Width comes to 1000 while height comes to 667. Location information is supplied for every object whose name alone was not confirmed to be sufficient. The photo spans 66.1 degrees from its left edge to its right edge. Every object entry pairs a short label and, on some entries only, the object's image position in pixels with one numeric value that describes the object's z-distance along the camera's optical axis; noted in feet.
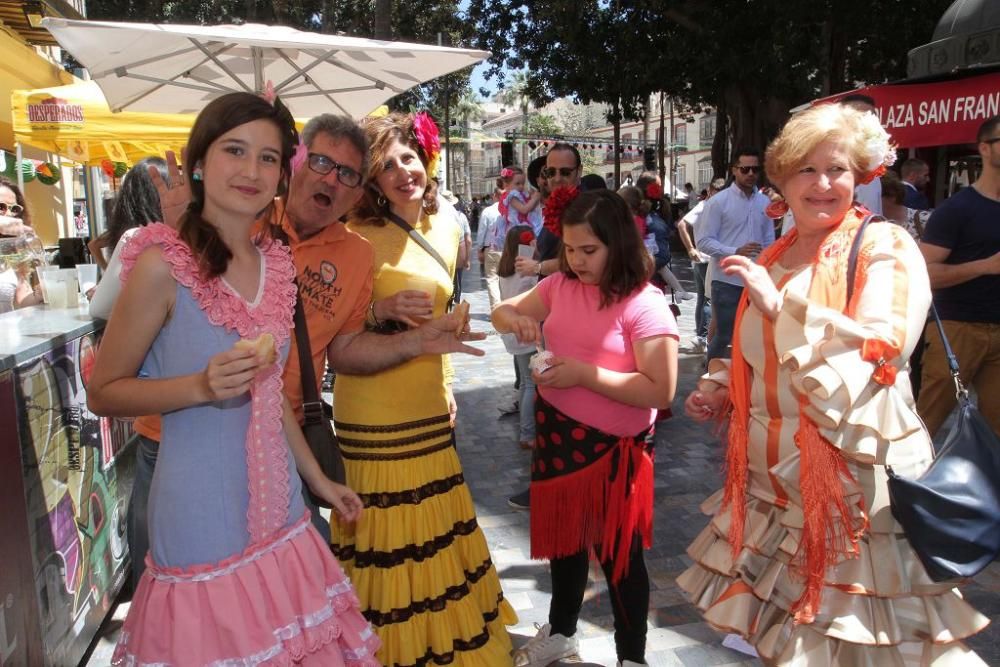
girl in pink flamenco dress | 5.54
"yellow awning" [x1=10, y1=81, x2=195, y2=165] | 22.11
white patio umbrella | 11.45
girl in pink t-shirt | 8.30
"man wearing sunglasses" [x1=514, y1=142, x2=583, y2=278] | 15.74
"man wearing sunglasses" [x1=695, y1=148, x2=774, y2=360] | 21.77
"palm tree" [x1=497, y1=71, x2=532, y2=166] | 69.73
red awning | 25.02
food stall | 7.88
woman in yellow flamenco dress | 8.70
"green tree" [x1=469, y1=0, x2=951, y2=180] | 49.42
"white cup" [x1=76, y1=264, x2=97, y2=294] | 13.87
